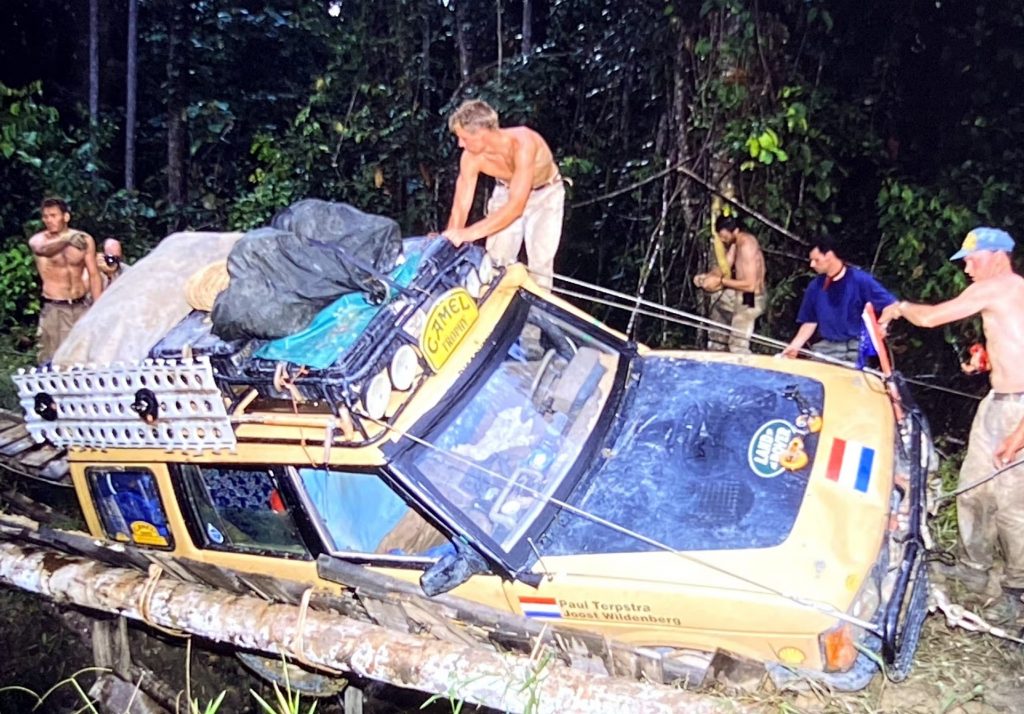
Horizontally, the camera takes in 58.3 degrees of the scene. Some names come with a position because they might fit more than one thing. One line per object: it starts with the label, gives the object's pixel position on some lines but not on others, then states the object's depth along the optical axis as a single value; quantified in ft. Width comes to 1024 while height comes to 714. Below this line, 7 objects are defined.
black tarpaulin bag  12.44
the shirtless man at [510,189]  17.17
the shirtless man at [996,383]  13.28
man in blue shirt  18.94
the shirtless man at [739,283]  23.65
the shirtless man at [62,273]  23.82
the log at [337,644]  10.45
